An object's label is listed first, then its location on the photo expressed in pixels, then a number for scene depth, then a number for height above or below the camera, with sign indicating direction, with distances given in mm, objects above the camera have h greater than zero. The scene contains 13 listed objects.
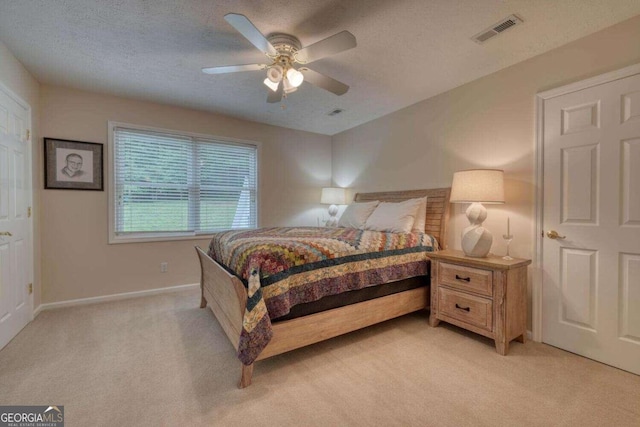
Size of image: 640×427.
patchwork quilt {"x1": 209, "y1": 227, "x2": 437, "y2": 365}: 1753 -436
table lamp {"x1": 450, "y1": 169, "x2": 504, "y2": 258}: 2391 +109
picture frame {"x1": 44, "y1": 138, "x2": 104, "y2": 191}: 3076 +530
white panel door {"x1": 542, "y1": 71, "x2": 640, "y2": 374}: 1961 -113
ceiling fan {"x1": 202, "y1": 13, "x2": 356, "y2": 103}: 1805 +1123
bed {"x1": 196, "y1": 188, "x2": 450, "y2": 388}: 1741 -812
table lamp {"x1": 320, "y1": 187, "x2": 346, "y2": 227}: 4594 +224
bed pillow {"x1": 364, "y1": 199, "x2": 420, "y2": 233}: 3051 -92
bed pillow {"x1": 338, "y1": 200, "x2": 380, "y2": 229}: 3572 -71
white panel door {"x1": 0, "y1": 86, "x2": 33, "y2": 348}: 2293 -86
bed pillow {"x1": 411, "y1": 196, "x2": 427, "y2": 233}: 3135 -115
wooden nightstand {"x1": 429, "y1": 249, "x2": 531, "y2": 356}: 2178 -739
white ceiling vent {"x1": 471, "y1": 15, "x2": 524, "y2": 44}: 1976 +1356
